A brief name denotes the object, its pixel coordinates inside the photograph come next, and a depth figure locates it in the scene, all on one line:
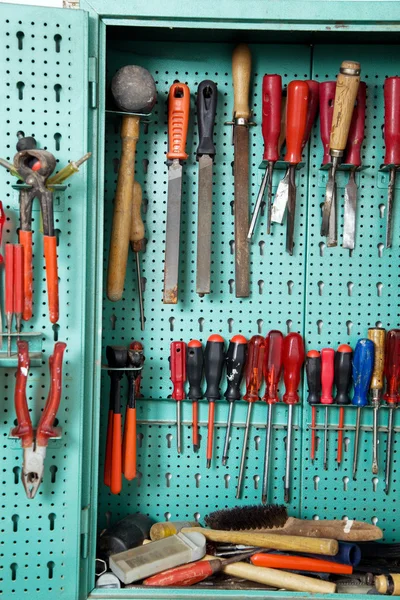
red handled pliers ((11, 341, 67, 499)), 1.47
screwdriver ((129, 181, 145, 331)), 1.80
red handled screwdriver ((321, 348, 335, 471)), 1.86
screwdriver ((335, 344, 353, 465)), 1.85
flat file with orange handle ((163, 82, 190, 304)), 1.79
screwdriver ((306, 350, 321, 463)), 1.86
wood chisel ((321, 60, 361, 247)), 1.66
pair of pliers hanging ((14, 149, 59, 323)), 1.45
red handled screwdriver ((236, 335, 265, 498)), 1.85
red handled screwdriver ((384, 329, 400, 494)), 1.83
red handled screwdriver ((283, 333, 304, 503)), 1.84
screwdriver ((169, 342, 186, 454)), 1.86
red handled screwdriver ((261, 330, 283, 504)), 1.85
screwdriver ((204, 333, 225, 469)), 1.85
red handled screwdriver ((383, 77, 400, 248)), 1.77
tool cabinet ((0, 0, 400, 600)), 1.87
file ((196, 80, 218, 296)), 1.80
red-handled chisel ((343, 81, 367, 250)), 1.80
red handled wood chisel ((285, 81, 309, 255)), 1.76
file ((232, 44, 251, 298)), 1.80
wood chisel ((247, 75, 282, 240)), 1.78
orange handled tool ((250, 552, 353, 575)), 1.66
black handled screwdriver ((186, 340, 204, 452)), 1.86
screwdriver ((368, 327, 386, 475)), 1.84
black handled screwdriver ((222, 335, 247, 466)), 1.84
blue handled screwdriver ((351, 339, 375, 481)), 1.83
